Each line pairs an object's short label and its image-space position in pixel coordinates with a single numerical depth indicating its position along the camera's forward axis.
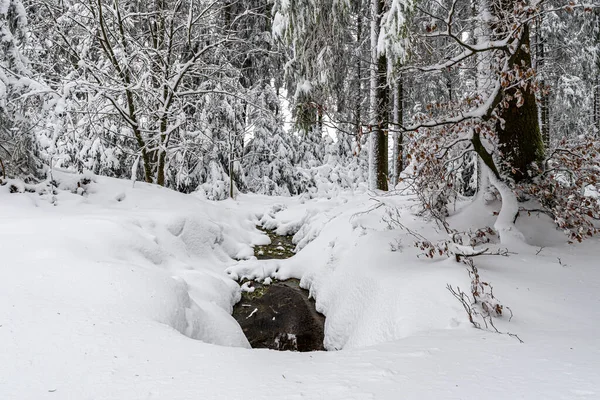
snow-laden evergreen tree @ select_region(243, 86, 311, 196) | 14.67
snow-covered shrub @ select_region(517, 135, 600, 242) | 4.28
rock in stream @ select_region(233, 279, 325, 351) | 4.77
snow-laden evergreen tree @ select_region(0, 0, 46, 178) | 5.83
